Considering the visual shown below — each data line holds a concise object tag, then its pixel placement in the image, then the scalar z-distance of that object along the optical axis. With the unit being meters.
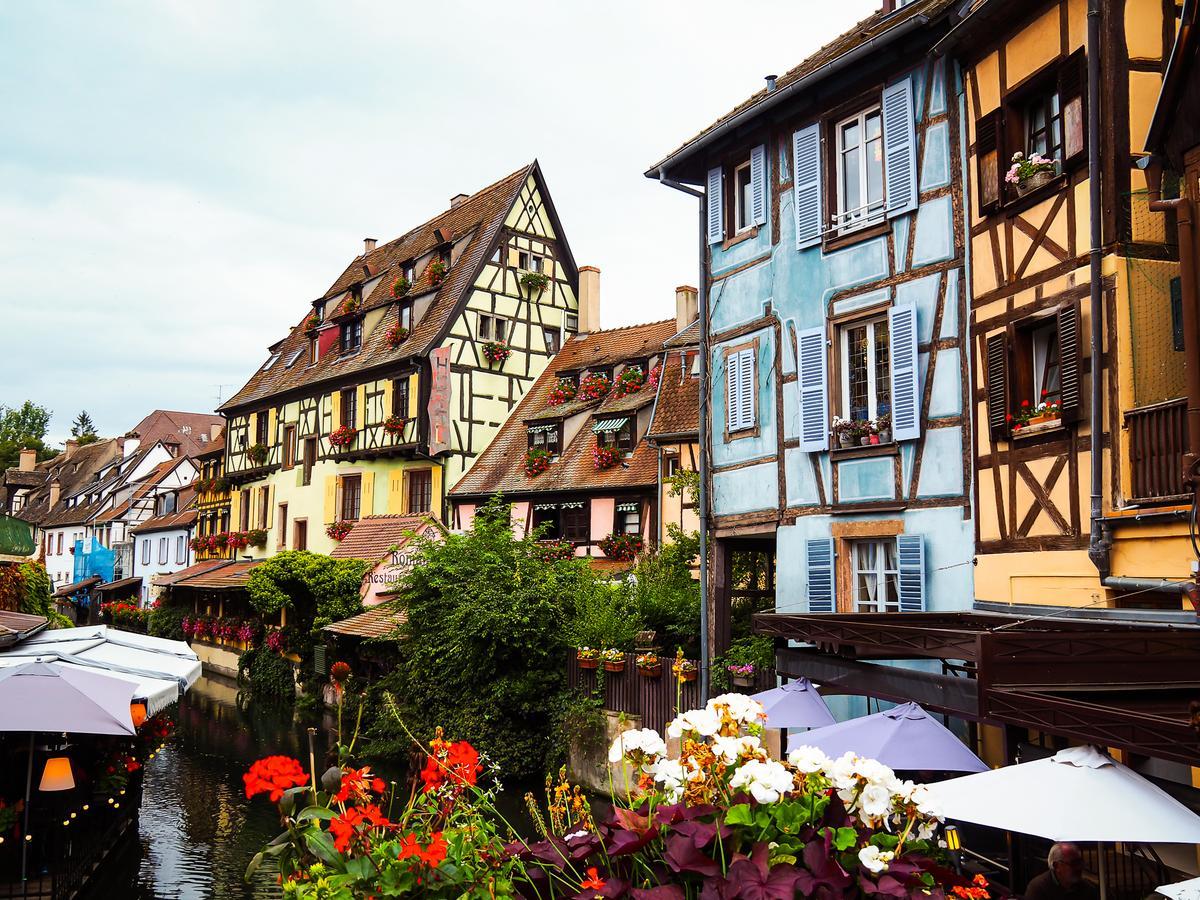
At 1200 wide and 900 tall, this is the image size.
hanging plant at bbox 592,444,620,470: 24.22
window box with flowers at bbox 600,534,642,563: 22.98
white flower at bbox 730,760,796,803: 2.95
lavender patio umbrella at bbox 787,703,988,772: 8.30
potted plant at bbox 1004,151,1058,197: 9.99
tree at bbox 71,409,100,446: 86.31
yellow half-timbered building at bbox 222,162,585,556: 29.23
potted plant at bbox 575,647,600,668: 17.05
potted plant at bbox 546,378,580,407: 27.91
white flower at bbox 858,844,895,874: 2.84
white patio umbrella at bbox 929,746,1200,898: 5.46
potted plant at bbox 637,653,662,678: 15.54
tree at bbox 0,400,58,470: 75.75
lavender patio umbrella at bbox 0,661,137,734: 9.07
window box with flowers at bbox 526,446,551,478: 26.41
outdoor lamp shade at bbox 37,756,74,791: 10.00
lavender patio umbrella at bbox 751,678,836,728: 10.35
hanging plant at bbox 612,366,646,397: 25.52
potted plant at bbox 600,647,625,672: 16.44
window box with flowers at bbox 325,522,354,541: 31.52
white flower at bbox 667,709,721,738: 3.30
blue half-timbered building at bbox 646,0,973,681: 11.72
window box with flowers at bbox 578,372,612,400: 26.72
